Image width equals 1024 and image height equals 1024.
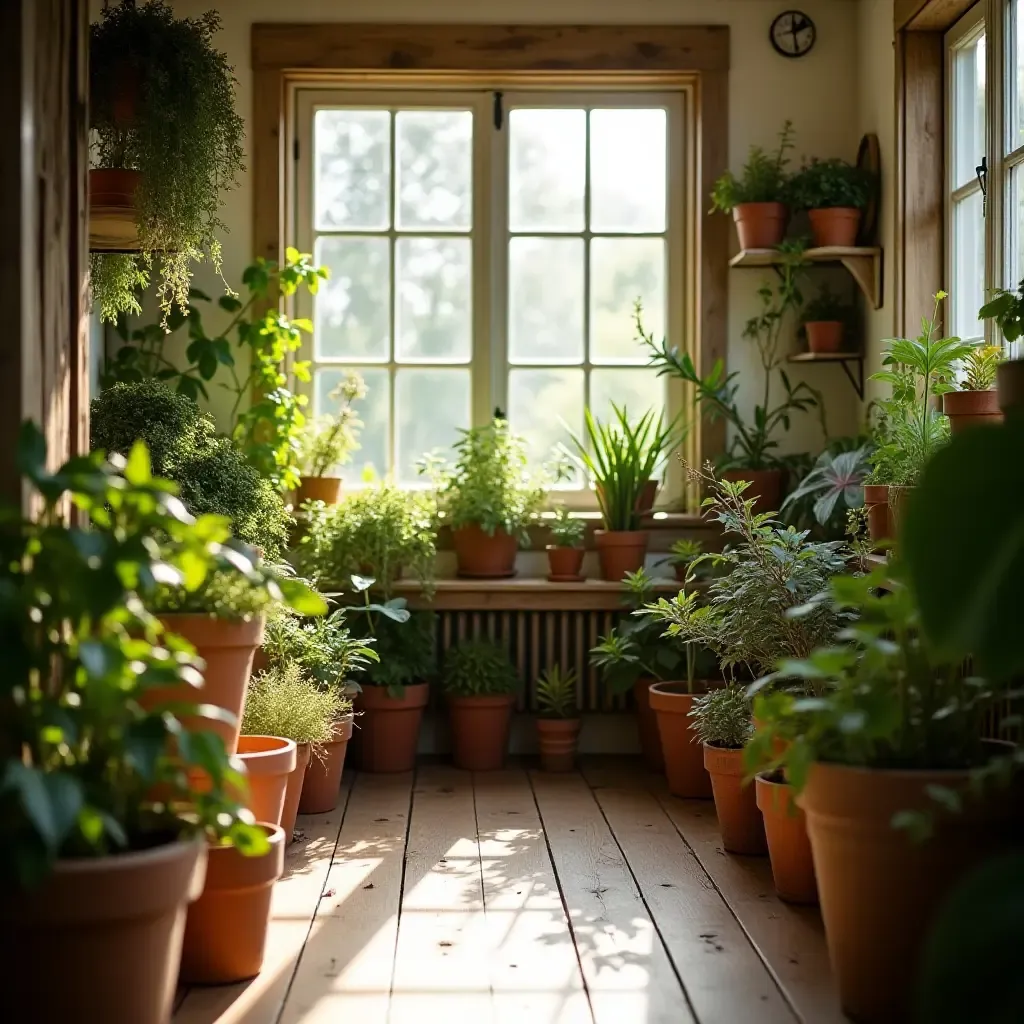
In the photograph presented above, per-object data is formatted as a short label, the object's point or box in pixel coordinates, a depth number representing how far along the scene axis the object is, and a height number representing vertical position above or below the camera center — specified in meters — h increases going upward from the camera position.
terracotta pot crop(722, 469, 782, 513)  4.60 +0.08
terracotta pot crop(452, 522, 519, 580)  4.63 -0.16
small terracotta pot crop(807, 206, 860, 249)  4.44 +0.97
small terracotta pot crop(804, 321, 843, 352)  4.58 +0.60
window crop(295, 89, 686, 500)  4.91 +0.97
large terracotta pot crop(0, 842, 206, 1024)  1.85 -0.62
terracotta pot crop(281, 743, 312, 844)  3.47 -0.75
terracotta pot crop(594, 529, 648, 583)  4.62 -0.15
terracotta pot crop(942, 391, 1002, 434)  3.05 +0.23
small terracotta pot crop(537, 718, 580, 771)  4.56 -0.81
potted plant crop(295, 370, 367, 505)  4.66 +0.21
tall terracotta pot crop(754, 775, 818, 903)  3.03 -0.81
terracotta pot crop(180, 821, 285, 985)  2.46 -0.79
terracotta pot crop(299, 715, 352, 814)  3.92 -0.81
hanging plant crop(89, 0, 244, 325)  3.20 +0.98
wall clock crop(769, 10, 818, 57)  4.78 +1.74
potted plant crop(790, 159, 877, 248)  4.45 +1.06
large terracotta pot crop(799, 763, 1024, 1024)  2.15 -0.59
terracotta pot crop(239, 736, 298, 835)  2.79 -0.58
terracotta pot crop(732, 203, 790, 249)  4.55 +0.99
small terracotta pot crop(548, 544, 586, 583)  4.67 -0.20
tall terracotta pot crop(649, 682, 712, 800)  4.11 -0.76
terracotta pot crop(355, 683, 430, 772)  4.42 -0.75
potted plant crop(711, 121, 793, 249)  4.55 +1.08
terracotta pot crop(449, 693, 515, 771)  4.53 -0.78
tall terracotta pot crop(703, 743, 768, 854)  3.46 -0.79
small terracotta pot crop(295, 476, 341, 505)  4.65 +0.07
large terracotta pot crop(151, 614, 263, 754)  2.48 -0.28
